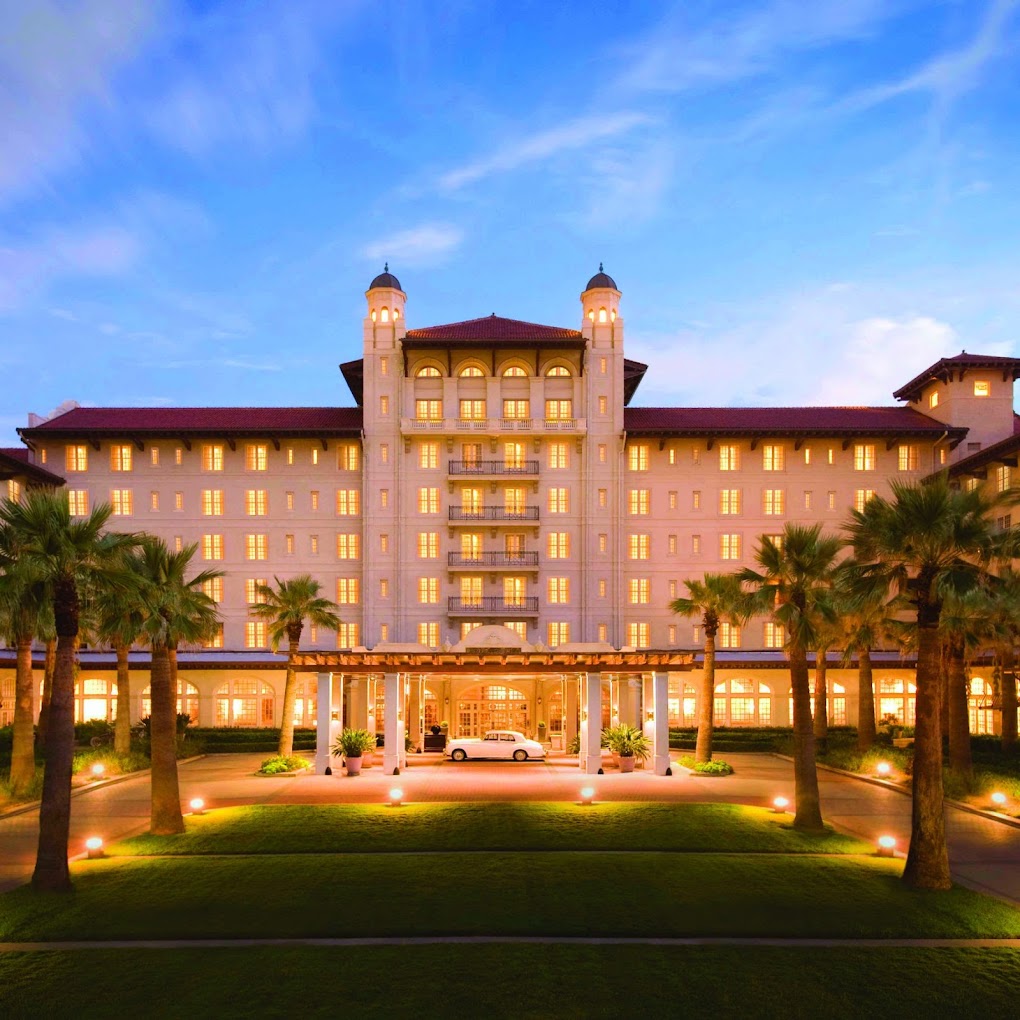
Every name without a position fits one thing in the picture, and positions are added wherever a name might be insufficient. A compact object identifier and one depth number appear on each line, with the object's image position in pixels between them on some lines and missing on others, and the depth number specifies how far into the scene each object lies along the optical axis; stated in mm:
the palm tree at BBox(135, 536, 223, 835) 23672
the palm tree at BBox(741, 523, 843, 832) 24625
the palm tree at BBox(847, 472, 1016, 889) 18391
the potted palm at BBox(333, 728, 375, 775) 35312
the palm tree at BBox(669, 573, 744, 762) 37469
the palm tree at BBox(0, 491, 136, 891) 18141
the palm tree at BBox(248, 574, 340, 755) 38031
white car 38969
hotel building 53219
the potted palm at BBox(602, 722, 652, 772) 35969
